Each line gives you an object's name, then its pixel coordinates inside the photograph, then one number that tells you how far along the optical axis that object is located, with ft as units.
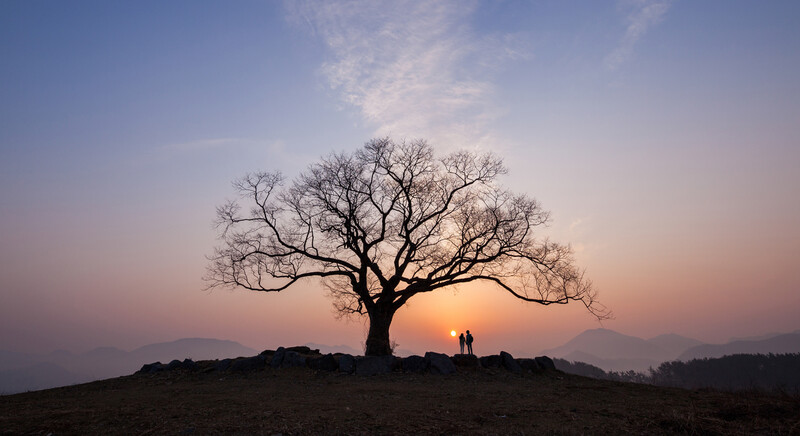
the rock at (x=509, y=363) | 63.26
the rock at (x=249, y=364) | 62.28
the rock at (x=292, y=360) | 63.06
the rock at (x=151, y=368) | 63.98
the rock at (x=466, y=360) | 63.31
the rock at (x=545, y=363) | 64.75
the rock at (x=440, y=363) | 59.77
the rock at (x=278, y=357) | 63.36
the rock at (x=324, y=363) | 61.57
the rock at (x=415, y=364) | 60.54
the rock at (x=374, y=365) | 59.72
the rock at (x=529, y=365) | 64.03
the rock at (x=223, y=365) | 63.10
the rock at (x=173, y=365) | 64.55
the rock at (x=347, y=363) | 60.59
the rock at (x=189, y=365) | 63.77
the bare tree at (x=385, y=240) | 73.87
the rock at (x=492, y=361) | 64.48
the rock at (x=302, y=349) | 73.67
